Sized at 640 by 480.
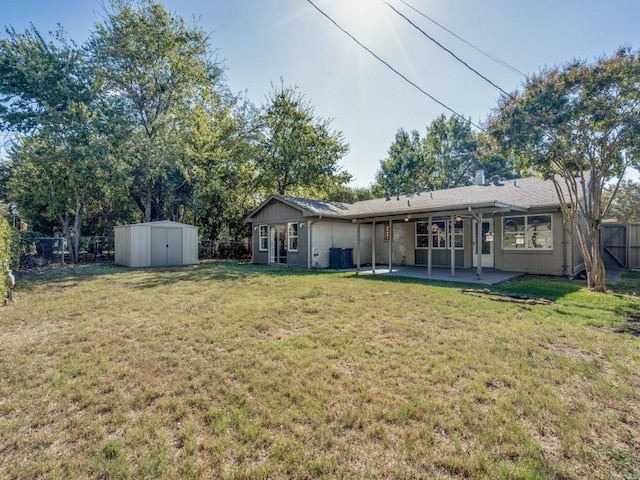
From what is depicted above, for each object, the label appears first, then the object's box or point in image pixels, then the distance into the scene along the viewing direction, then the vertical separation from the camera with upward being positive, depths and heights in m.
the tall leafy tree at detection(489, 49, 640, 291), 6.96 +2.76
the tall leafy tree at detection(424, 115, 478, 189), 29.16 +8.22
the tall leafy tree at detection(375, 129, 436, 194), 28.39 +6.68
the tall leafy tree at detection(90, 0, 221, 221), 17.44 +9.19
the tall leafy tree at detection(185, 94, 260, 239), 20.03 +5.19
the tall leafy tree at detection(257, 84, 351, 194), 22.91 +6.97
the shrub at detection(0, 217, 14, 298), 6.25 -0.18
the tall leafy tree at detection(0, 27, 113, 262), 14.58 +6.44
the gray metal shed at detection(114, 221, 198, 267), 14.17 -0.01
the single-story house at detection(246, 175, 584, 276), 10.38 +0.54
